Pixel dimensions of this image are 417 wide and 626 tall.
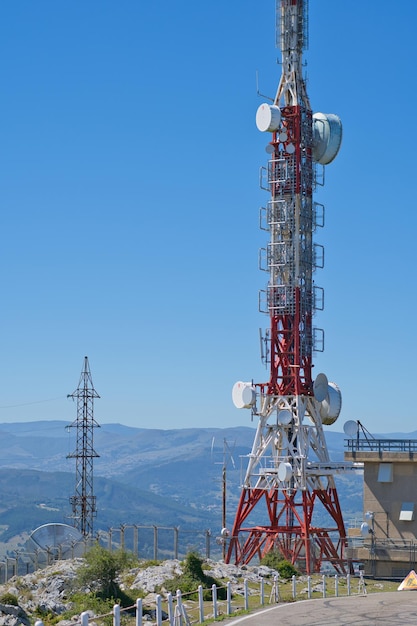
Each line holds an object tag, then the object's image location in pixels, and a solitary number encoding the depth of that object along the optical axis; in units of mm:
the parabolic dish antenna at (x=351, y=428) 64562
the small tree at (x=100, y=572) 43375
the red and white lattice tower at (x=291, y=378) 65062
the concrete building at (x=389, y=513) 57531
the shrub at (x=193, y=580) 43219
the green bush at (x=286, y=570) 53775
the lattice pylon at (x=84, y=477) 89875
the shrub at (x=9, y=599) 42125
